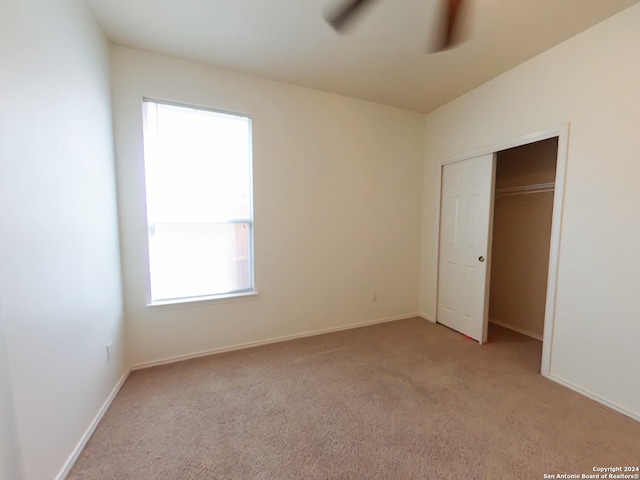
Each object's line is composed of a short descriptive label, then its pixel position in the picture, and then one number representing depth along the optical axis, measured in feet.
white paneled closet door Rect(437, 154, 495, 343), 9.20
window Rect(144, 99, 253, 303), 7.80
